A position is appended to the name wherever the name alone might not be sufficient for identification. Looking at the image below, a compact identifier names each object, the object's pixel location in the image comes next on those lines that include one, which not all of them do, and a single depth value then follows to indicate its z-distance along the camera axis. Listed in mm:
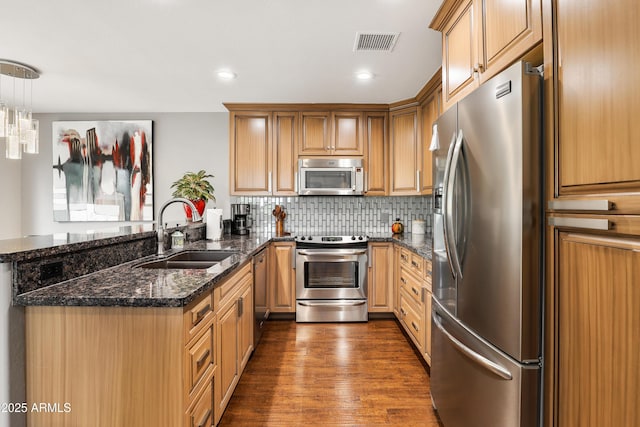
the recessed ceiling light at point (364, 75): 3090
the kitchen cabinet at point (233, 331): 1864
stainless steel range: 3740
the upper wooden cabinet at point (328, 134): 4094
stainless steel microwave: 4035
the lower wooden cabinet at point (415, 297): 2566
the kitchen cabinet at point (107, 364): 1306
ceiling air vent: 2414
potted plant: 3635
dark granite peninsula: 1304
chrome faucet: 2342
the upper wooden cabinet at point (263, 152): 4105
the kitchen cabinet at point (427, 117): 3225
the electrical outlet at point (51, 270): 1455
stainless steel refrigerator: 1198
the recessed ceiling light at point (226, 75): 3115
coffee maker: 4078
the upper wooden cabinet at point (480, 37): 1298
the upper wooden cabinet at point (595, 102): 864
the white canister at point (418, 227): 3888
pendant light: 2986
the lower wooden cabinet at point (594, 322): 868
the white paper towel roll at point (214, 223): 3363
